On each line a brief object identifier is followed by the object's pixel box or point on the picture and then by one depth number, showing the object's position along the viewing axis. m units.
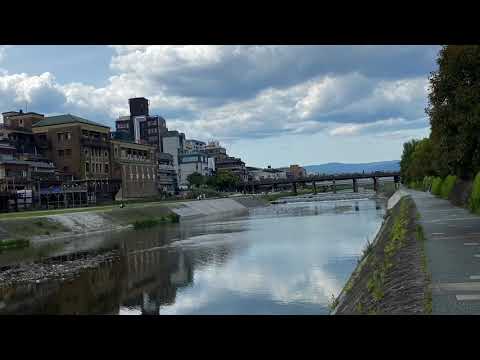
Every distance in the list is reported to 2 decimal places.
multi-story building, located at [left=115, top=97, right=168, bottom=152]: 191.12
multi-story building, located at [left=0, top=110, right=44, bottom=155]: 89.50
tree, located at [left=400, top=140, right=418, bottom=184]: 117.39
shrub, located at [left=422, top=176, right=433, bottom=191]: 88.45
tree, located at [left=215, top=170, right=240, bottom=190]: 168.12
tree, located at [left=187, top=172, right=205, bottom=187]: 164.00
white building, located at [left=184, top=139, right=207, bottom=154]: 189.20
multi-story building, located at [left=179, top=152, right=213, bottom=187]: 178.62
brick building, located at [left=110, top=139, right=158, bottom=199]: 109.12
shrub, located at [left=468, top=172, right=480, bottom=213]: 31.81
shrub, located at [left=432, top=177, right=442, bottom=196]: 66.54
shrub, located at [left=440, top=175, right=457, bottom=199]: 56.30
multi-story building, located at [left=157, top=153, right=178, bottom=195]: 143.41
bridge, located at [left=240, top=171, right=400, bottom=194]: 183.88
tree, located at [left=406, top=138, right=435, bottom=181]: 74.00
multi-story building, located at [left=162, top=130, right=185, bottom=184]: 181.86
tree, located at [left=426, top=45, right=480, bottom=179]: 23.44
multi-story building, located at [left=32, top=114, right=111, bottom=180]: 96.50
